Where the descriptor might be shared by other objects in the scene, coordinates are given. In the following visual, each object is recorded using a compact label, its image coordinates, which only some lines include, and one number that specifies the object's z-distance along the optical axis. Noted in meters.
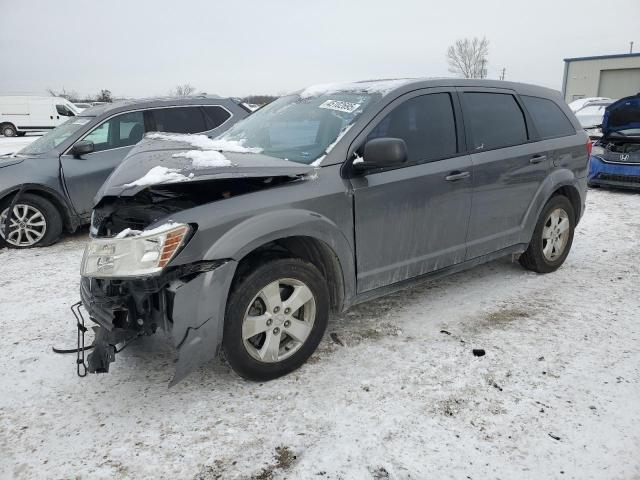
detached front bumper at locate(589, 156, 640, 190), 8.42
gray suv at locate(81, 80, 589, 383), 2.58
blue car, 8.23
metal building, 38.03
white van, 24.92
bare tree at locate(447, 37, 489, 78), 64.06
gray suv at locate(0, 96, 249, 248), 5.95
